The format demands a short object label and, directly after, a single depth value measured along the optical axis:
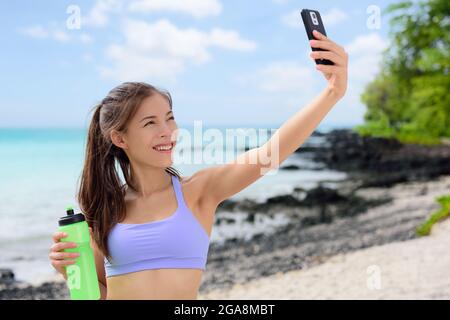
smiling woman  1.46
